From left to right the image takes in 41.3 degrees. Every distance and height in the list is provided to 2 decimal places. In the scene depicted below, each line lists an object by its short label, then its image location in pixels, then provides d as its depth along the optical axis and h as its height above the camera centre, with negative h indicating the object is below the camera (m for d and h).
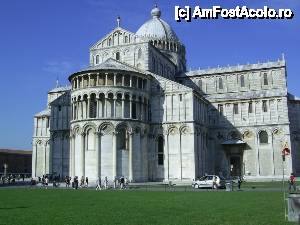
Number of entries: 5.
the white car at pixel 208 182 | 36.91 -2.54
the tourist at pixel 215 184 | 36.44 -2.64
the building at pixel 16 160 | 89.59 -0.84
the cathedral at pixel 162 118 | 46.91 +4.94
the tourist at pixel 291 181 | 31.30 -2.09
